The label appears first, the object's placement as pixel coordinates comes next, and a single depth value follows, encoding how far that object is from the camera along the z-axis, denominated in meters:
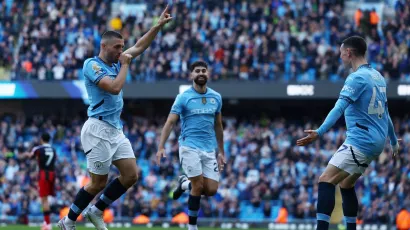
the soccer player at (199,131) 13.22
